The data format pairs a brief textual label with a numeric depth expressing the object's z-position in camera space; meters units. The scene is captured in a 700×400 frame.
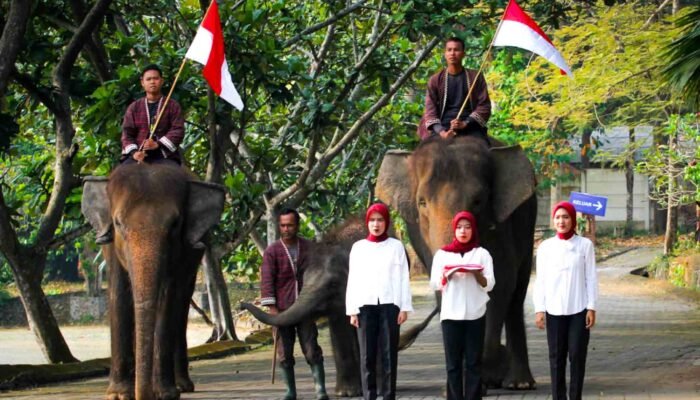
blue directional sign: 32.97
